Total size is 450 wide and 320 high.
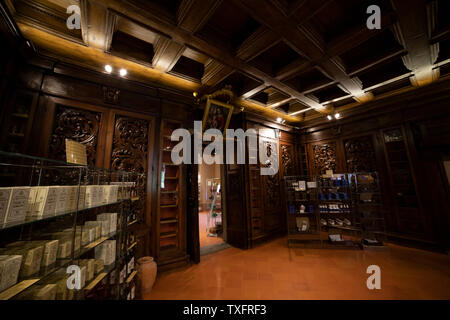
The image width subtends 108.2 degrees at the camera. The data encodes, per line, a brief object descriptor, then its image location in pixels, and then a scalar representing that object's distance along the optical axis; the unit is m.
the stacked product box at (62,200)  1.03
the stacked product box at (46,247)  1.00
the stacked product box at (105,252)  1.48
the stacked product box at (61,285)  1.06
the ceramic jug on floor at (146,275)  2.07
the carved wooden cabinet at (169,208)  2.70
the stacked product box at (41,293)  0.95
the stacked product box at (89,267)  1.27
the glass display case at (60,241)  0.82
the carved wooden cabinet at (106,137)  2.12
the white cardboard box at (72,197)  1.12
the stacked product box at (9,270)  0.75
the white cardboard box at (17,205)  0.78
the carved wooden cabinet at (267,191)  3.87
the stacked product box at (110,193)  1.50
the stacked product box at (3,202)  0.75
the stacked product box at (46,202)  0.94
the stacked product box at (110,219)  1.56
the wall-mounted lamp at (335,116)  4.29
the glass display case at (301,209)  3.81
